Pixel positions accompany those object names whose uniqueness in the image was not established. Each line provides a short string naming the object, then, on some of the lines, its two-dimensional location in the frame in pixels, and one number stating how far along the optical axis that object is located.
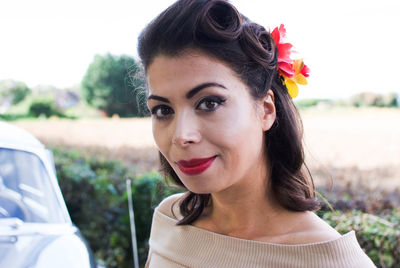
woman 1.24
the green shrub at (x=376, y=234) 2.16
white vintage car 1.94
